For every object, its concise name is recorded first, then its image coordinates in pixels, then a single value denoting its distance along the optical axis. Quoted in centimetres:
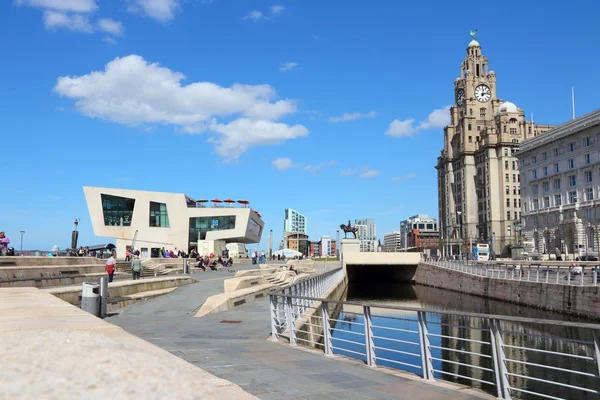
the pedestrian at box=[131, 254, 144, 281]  2891
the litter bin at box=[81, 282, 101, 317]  1462
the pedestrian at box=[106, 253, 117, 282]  2386
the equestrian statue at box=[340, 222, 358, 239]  6925
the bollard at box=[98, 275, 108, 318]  1486
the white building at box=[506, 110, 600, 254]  7356
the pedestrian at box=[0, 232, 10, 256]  2670
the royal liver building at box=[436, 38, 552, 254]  11962
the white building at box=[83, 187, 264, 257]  7450
